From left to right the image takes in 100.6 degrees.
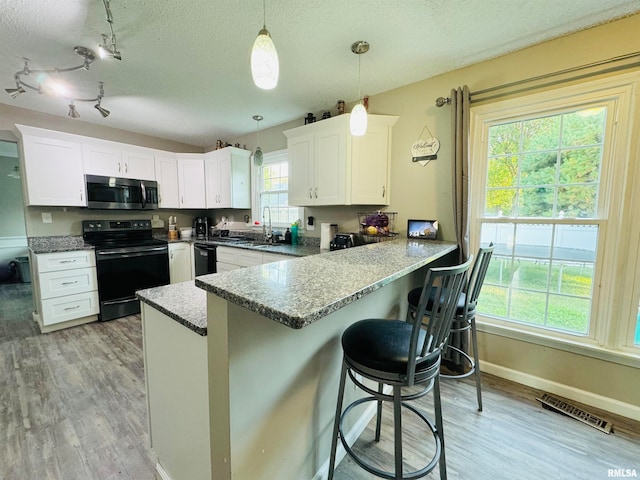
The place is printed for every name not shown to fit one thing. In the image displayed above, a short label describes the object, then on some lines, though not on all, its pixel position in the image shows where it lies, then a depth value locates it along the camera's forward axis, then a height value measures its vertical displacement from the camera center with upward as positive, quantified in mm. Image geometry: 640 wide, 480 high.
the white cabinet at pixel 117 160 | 3283 +690
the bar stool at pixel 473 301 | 1556 -581
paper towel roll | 2930 -249
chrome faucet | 3727 -249
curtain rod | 1634 +959
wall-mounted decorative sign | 2355 +584
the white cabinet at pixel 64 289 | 2830 -848
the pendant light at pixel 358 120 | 1760 +617
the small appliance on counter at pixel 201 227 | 4543 -242
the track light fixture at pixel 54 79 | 1983 +1142
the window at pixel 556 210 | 1732 +31
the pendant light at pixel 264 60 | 1076 +626
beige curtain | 2066 +409
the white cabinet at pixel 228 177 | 3879 +536
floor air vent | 1645 -1301
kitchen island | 820 -580
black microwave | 3299 +259
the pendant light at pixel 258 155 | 3275 +713
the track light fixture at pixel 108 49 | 1563 +1001
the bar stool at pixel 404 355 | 970 -558
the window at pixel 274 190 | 3693 +335
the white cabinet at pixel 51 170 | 2876 +486
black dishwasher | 3633 -630
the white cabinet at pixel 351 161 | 2582 +521
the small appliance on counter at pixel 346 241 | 2682 -282
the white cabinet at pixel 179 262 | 3790 -712
